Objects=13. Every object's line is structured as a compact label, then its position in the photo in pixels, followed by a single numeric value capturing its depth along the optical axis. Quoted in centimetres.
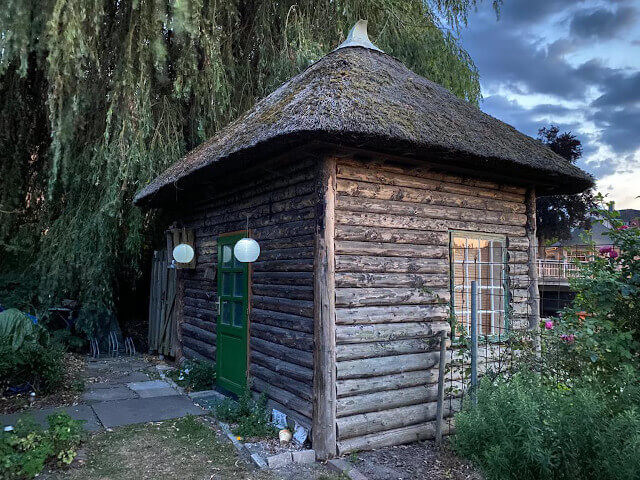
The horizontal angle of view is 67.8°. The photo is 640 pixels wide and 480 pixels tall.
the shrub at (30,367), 619
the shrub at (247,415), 507
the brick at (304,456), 450
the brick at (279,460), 442
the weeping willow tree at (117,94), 768
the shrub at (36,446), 388
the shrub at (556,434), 267
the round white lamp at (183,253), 746
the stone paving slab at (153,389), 680
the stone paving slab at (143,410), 567
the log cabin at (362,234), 471
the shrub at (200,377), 704
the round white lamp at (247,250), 552
